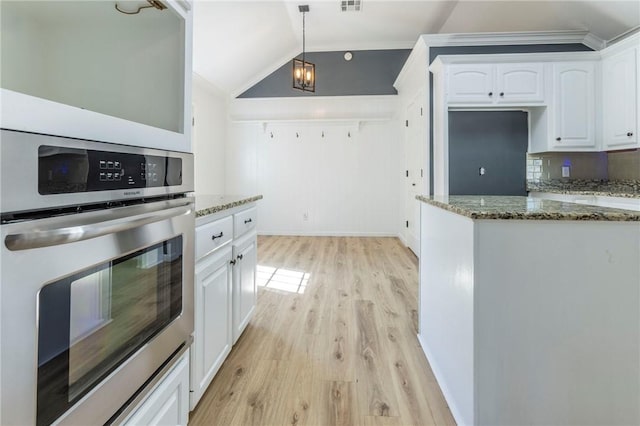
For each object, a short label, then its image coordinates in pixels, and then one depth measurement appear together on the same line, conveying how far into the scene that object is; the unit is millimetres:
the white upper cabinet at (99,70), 637
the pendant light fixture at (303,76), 3869
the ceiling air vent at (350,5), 4132
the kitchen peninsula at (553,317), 1127
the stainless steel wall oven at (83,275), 503
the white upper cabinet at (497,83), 3420
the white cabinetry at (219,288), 1350
